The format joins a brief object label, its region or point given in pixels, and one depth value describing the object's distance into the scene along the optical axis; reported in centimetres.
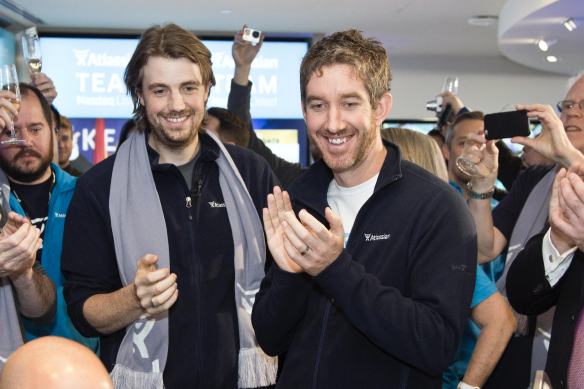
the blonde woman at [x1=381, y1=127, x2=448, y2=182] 221
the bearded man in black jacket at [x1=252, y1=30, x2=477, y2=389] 118
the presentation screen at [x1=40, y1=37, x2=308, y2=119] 669
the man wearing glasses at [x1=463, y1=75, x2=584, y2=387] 192
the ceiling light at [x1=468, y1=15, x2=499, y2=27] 619
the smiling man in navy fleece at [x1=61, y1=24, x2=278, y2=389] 170
